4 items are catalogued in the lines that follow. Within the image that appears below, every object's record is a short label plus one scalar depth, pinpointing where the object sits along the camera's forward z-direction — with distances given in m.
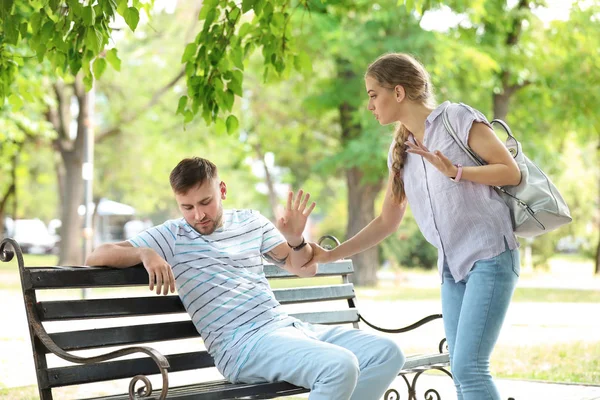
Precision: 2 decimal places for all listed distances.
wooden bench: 4.26
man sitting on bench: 4.43
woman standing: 4.18
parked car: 61.31
